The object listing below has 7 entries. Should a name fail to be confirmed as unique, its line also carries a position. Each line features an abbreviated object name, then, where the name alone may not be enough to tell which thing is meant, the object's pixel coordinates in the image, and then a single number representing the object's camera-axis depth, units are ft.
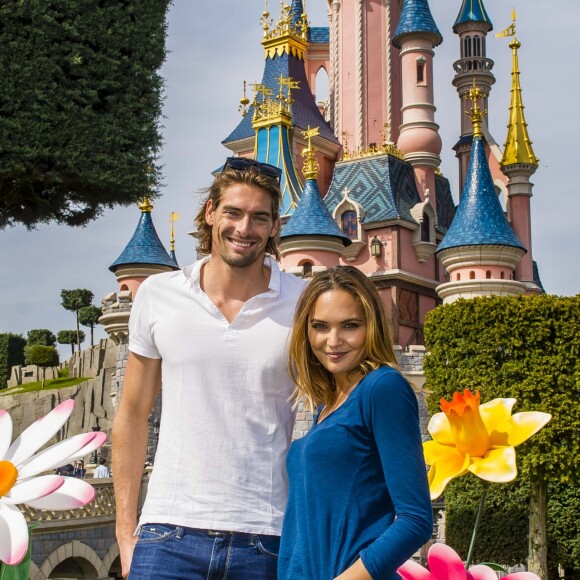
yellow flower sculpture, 11.19
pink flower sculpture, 9.95
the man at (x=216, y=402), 9.81
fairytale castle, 84.79
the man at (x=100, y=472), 72.18
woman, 8.37
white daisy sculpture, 8.21
